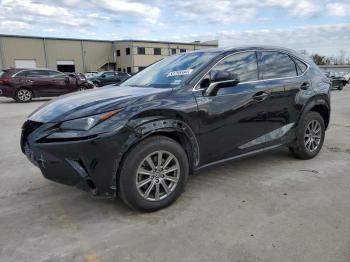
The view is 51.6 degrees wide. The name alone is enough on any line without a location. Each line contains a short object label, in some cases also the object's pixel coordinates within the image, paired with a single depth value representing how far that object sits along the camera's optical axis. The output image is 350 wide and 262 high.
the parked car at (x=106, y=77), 27.75
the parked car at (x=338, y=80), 26.69
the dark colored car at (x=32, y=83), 15.98
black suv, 3.32
